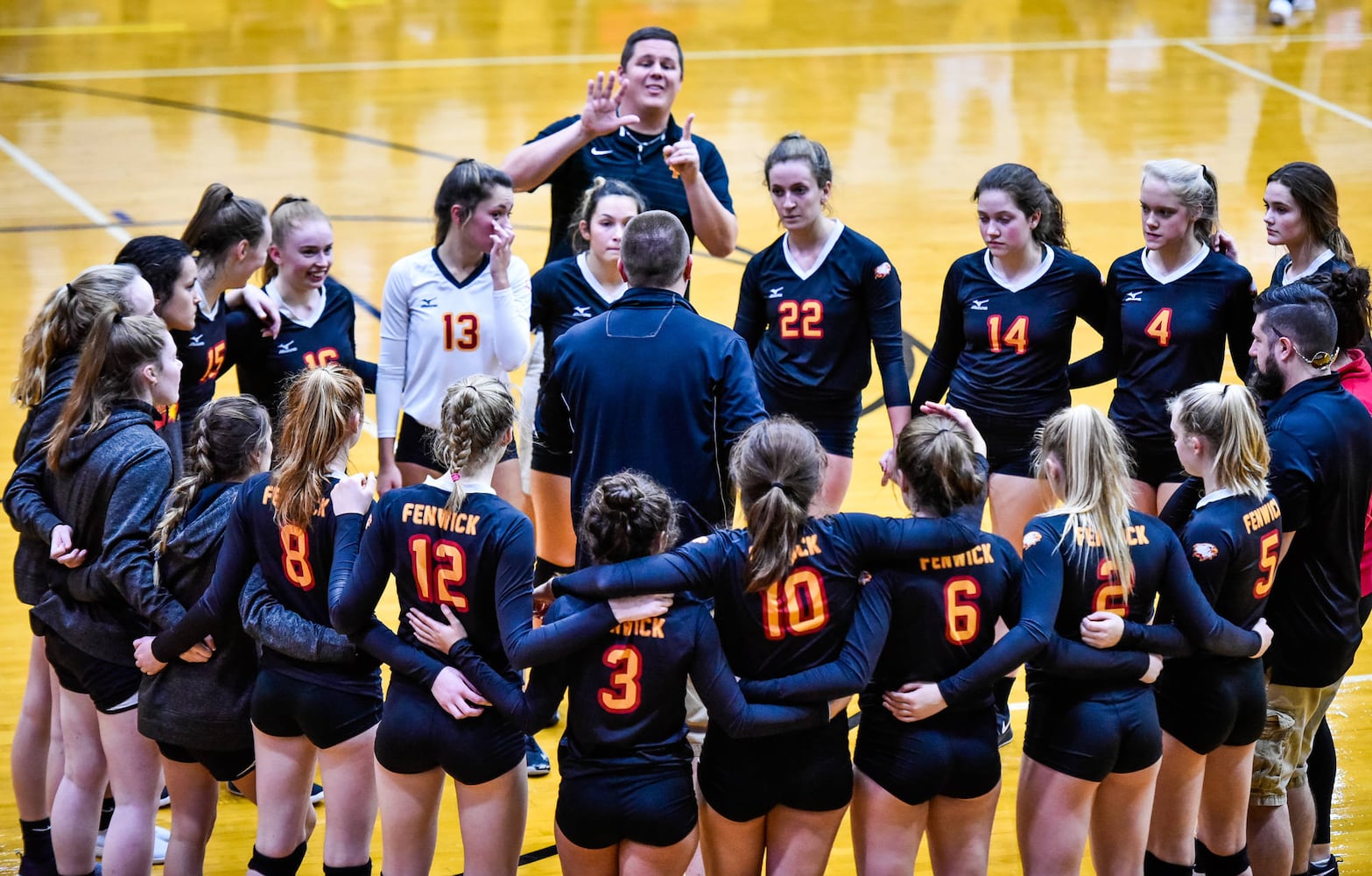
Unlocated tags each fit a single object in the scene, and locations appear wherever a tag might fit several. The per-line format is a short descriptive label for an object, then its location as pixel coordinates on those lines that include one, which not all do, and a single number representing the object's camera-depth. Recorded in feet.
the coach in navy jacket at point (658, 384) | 29.86
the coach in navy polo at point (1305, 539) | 29.43
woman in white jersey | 36.58
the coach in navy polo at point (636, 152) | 40.52
